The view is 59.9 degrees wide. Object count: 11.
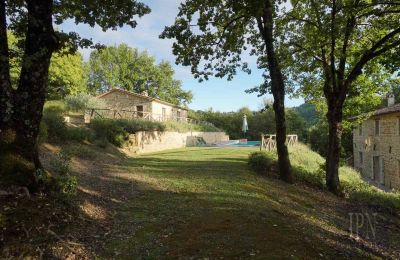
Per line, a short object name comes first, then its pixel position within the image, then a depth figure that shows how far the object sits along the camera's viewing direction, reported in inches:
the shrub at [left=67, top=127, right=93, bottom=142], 617.9
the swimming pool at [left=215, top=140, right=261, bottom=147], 1472.7
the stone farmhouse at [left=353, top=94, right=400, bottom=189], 940.6
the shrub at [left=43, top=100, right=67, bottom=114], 942.0
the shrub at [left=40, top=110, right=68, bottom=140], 577.0
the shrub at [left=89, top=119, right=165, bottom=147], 751.3
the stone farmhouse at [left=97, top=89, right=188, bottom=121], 1531.7
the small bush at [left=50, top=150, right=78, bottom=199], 239.7
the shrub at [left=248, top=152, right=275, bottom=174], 597.9
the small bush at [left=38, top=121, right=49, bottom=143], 506.4
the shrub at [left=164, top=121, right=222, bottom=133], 1198.8
